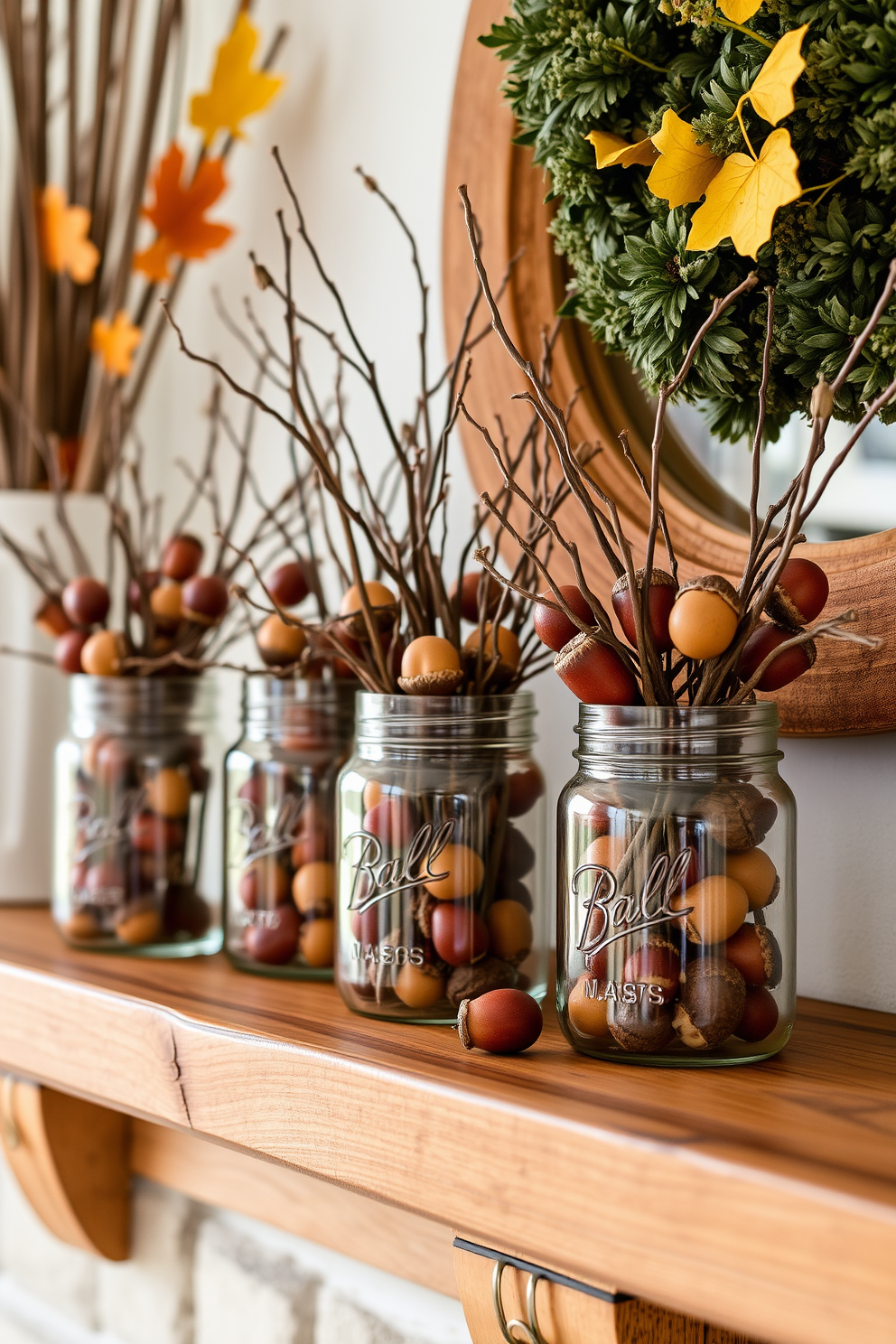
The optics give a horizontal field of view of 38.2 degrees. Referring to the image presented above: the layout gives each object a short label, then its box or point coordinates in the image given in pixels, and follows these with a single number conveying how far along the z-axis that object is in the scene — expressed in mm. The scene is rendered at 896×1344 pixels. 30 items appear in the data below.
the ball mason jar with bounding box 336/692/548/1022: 574
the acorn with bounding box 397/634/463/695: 590
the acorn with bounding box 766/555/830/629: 509
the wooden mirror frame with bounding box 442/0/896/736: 601
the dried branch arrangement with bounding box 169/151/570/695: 595
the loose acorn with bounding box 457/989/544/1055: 518
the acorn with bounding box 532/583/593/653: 535
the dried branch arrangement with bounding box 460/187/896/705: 490
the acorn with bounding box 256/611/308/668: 715
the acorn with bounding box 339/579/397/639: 640
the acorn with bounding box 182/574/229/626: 758
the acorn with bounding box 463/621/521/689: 620
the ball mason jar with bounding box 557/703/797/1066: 490
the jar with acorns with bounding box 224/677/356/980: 683
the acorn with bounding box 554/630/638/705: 512
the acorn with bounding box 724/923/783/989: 492
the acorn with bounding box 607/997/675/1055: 494
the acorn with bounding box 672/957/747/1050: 488
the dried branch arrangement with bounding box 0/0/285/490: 939
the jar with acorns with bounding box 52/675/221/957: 767
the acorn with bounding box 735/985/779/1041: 497
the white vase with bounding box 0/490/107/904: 943
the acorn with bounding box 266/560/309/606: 740
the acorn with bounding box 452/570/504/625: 657
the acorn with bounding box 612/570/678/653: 519
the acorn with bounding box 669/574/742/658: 488
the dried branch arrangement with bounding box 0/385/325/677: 760
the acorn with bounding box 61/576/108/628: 796
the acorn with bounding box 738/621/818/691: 510
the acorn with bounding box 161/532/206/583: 796
